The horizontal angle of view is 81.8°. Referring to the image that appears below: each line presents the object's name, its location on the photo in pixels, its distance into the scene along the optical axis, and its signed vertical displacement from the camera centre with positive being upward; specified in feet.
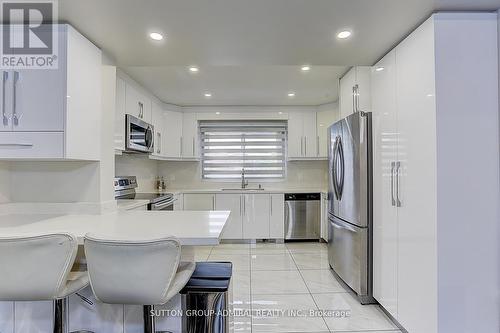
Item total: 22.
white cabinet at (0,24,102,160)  5.87 +1.27
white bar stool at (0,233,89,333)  4.07 -1.35
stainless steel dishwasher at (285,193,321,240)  15.71 -2.29
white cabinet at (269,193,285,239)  15.71 -2.51
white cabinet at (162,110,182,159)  15.80 +2.02
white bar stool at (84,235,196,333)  4.00 -1.37
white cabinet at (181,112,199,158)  16.42 +2.05
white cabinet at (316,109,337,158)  16.07 +2.35
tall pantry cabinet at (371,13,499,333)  5.66 +0.00
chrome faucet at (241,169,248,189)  17.30 -0.61
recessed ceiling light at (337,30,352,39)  6.59 +3.17
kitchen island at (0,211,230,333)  5.30 -2.63
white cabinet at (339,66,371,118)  9.05 +2.74
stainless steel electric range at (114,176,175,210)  11.03 -1.06
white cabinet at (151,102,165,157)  14.26 +2.29
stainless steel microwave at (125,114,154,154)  10.80 +1.45
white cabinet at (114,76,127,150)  10.07 +2.03
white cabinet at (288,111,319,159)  16.35 +1.93
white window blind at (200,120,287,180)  17.35 +1.27
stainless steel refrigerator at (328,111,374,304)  8.55 -0.98
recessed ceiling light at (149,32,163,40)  6.62 +3.16
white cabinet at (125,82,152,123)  11.28 +2.87
